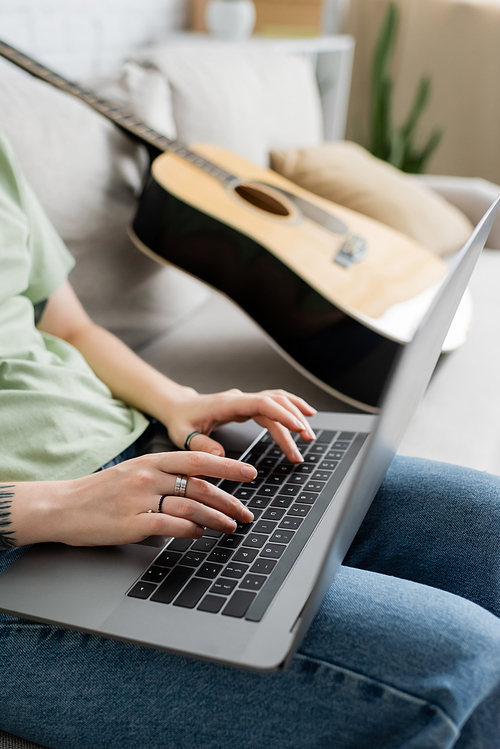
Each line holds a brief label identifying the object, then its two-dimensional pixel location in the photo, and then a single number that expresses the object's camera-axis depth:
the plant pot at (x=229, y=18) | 2.36
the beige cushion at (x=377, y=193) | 1.61
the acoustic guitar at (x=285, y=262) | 1.02
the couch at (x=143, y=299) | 1.03
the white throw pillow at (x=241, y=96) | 1.45
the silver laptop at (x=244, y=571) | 0.45
